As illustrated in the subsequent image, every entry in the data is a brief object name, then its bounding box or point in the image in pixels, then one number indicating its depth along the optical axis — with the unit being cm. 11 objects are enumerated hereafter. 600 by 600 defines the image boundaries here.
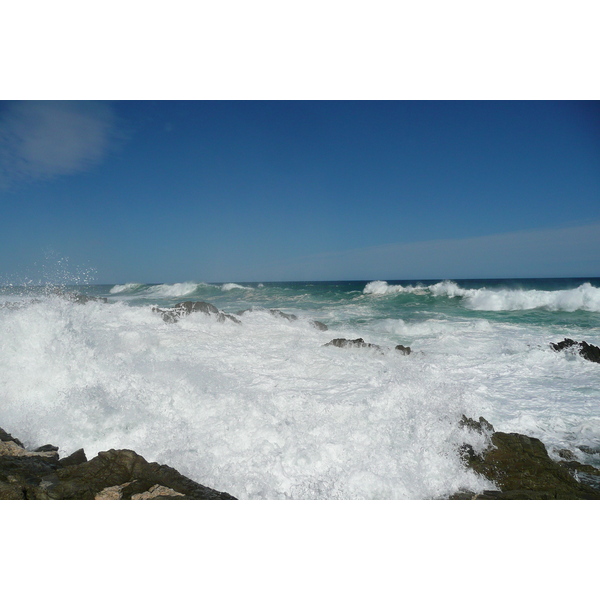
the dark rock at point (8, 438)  347
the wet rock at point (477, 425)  391
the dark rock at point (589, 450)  389
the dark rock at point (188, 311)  916
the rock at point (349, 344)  761
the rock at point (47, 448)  340
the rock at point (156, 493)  270
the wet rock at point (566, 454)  380
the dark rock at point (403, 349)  749
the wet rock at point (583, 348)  708
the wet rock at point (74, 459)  314
